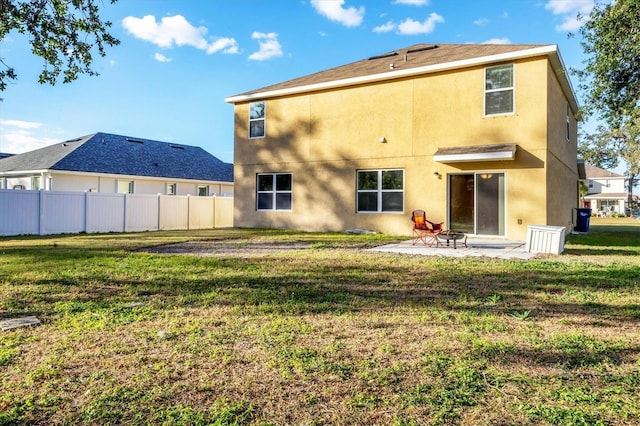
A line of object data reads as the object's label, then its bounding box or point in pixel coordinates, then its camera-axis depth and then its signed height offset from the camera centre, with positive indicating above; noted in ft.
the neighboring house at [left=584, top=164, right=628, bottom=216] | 167.94 +9.23
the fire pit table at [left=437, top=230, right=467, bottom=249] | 33.13 -1.89
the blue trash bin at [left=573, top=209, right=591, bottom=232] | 56.29 -0.60
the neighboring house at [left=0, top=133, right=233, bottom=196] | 74.95 +8.08
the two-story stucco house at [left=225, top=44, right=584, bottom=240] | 39.68 +7.89
